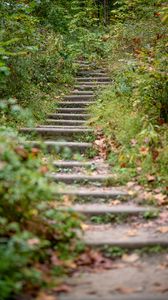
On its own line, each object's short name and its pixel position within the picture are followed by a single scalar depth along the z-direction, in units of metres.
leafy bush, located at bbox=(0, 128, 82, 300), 3.81
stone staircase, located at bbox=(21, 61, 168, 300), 4.98
